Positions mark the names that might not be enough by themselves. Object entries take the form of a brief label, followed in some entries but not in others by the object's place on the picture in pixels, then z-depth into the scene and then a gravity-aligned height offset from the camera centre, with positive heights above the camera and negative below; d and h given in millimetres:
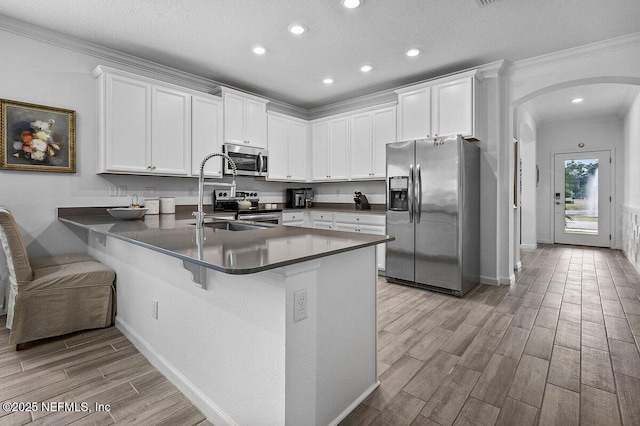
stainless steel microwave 4309 +693
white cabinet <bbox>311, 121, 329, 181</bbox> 5387 +986
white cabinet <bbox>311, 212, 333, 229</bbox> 5000 -178
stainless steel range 4402 -4
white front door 6824 +210
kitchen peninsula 1299 -541
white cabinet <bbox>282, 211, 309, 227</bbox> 4895 -151
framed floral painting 2953 +688
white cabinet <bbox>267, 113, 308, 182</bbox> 4973 +981
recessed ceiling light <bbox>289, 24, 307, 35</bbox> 3004 +1704
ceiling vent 2600 +1675
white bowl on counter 2854 -35
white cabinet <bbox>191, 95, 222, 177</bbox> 3949 +971
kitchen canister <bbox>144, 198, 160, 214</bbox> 3572 +44
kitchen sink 2482 -132
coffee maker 5547 +183
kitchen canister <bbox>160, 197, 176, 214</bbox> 3760 +46
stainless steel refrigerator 3557 -64
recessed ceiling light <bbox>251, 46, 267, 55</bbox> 3429 +1719
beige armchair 2338 -668
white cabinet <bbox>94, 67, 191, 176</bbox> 3320 +922
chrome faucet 2078 +6
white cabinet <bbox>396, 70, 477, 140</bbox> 3756 +1239
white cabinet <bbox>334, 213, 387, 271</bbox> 4398 -219
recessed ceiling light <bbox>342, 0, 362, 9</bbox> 2615 +1684
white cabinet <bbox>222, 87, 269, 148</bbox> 4281 +1255
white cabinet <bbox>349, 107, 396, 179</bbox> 4645 +1021
